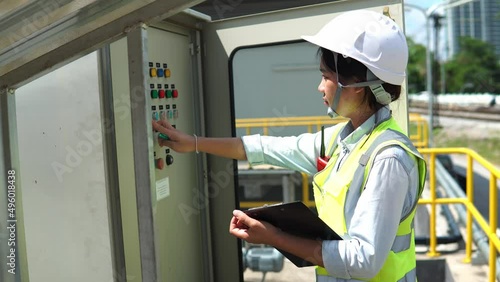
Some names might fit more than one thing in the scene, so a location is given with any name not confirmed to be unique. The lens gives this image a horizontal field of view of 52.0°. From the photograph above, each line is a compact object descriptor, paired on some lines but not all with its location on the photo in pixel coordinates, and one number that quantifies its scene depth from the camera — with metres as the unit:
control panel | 2.06
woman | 1.38
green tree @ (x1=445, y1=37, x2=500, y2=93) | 30.56
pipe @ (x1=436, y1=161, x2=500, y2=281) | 4.35
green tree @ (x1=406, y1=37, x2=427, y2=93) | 34.59
